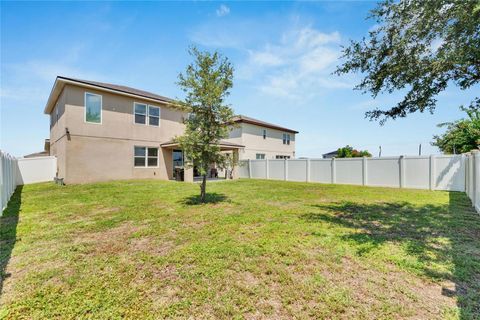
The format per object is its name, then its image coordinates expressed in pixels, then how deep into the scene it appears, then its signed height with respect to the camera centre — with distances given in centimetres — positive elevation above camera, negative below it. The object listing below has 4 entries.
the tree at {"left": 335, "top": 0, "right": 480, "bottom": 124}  450 +258
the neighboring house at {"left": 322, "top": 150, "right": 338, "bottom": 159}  4056 +133
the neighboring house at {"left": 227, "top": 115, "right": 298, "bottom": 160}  2356 +245
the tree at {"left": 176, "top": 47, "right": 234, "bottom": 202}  821 +210
